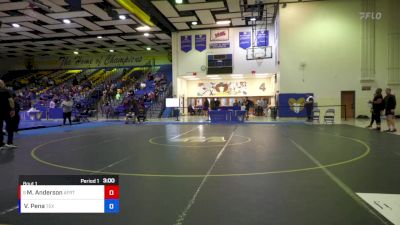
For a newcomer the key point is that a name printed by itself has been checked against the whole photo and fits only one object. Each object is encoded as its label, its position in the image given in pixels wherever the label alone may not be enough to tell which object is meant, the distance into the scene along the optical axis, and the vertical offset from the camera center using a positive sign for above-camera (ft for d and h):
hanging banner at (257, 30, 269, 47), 78.95 +16.56
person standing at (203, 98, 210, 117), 89.58 -0.32
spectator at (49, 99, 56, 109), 79.96 +0.34
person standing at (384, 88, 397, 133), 37.58 -0.46
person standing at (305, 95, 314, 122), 59.55 -0.78
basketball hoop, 79.41 +10.94
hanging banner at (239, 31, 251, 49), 79.51 +16.44
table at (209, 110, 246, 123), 60.08 -2.17
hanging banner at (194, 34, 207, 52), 82.12 +16.36
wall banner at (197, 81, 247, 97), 95.50 +5.03
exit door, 68.28 +0.34
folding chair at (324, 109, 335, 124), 52.75 -2.60
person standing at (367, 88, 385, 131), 39.72 -0.35
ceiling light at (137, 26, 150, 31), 78.48 +19.43
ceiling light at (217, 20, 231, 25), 74.84 +19.77
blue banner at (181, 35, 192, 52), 83.25 +16.37
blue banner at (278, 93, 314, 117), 69.05 +0.00
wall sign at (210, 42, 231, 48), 81.19 +15.42
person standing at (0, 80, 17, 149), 26.22 -0.19
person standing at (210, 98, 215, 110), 83.36 -0.05
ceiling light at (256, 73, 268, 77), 82.27 +7.97
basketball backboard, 78.23 +12.94
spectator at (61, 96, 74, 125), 55.31 -0.49
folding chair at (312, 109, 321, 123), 57.98 -2.55
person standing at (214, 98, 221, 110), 88.22 +0.50
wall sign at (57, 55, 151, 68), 113.29 +16.46
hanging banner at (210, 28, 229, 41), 81.00 +18.05
